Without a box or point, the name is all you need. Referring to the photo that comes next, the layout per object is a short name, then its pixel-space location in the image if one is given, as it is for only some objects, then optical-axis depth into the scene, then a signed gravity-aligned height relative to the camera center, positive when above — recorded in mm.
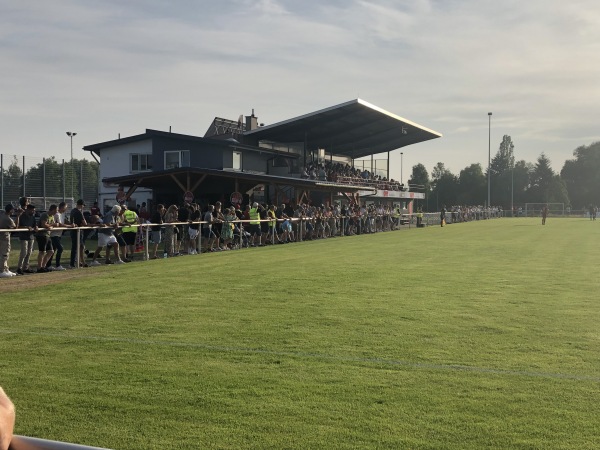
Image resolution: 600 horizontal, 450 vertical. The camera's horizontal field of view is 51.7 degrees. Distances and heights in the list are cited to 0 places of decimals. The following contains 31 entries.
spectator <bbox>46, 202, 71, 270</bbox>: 15790 -673
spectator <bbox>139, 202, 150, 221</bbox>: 22738 -188
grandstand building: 32822 +3554
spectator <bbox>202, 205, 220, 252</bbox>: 22088 -728
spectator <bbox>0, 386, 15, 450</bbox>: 1934 -673
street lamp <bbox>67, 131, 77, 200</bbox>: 39188 +1727
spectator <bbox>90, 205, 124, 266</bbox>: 17266 -707
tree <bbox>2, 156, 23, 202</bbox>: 33656 +1524
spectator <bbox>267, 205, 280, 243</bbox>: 26347 -626
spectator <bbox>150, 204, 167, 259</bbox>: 19545 -550
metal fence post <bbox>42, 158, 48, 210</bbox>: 35744 +1840
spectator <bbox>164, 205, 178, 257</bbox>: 20170 -979
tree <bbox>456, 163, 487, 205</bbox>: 114812 +4688
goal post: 97875 +329
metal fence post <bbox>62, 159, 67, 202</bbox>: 38281 +1342
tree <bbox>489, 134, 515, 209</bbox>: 118938 +7542
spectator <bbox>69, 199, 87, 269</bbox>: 16406 -639
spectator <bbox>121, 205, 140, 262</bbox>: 18253 -564
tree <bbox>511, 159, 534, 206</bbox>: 117875 +5538
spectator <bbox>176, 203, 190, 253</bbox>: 21125 -688
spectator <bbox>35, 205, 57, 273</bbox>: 15234 -727
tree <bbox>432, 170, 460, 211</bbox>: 116562 +3819
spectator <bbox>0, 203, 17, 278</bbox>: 14188 -720
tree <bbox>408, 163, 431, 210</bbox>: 119962 +6934
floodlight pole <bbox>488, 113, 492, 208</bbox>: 83206 +8923
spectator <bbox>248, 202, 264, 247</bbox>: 24844 -551
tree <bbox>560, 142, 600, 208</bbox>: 126000 +7481
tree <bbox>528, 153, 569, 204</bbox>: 113438 +4895
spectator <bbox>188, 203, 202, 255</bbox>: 20906 -674
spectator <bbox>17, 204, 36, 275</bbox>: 14820 -535
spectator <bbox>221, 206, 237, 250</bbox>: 22812 -589
